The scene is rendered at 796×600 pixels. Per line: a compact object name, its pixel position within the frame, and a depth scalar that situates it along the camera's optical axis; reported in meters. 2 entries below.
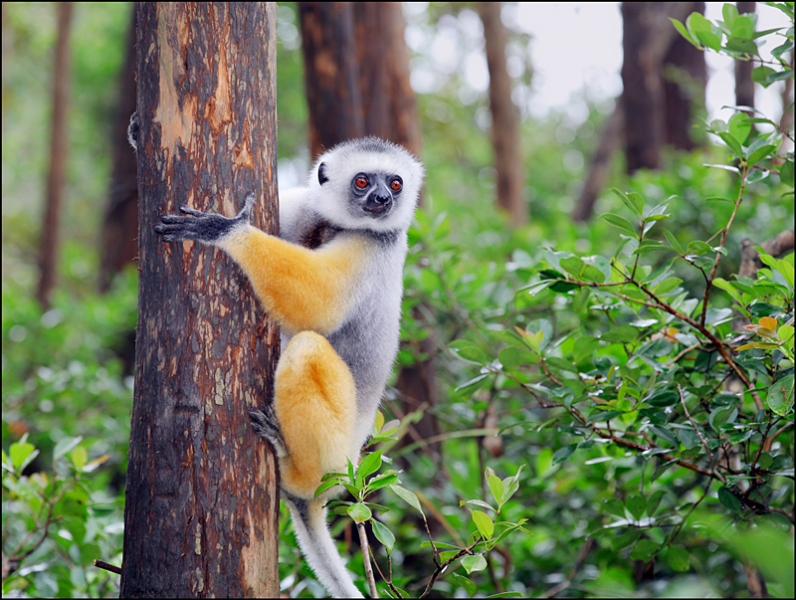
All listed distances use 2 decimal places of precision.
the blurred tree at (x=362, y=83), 4.90
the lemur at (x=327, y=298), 2.34
